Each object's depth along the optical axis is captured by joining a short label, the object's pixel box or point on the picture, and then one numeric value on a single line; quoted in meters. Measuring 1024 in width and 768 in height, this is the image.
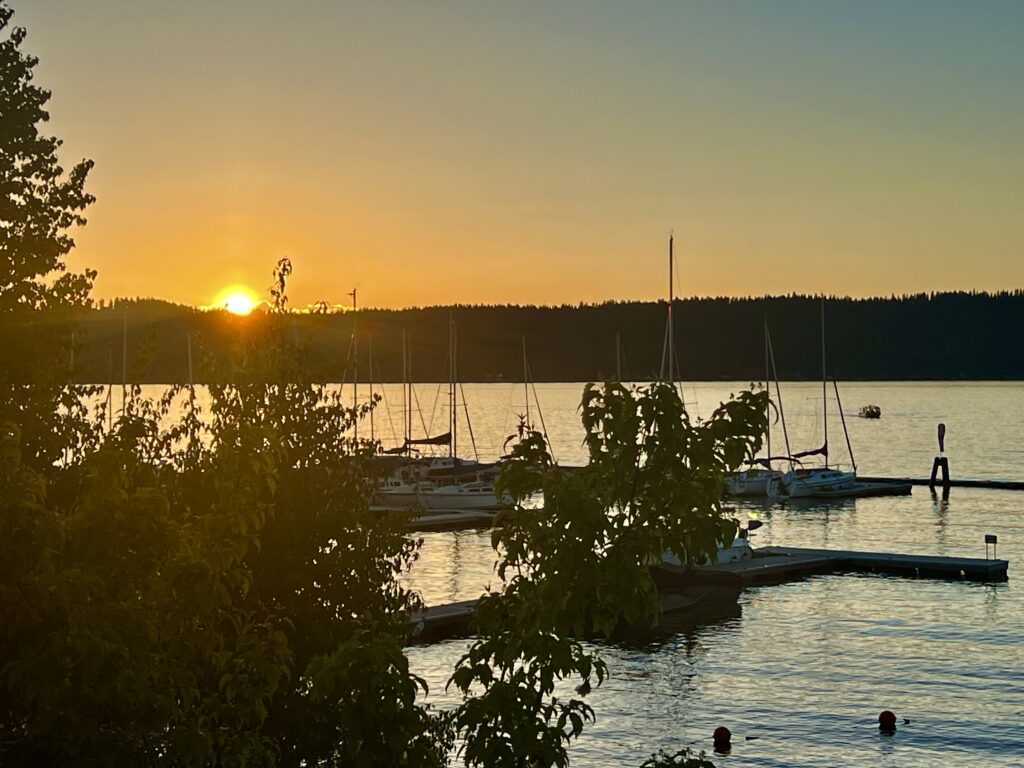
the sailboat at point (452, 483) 90.56
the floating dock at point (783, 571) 53.50
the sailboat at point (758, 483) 97.69
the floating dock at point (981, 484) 105.81
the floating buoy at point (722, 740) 33.19
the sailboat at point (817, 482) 101.25
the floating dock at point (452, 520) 81.46
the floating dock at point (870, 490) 101.94
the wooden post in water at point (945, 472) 103.47
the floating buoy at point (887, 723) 34.72
